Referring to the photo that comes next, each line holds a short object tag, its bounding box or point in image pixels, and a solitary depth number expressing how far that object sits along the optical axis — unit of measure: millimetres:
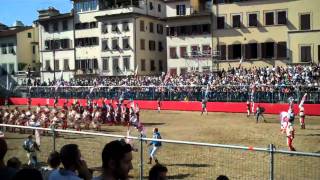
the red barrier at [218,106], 40688
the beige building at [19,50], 85188
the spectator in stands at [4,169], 6394
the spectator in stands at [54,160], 9109
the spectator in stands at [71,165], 6539
